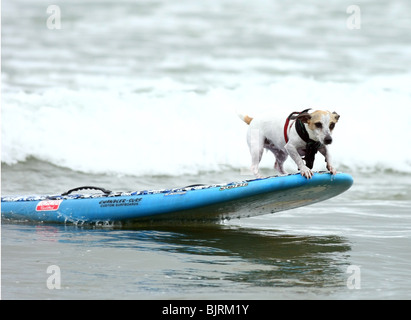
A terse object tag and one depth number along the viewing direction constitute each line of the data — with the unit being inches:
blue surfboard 562.3
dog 506.0
